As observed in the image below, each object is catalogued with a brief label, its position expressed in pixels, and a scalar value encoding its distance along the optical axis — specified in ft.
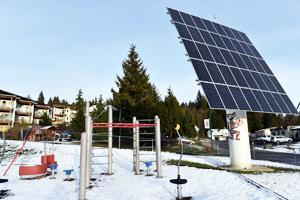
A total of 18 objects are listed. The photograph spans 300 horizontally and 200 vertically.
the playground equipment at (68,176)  41.12
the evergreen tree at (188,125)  181.47
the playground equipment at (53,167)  43.67
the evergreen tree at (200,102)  366.33
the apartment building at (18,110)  218.79
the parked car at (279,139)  169.99
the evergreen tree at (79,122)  154.61
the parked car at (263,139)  169.62
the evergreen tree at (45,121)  239.69
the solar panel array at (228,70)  45.57
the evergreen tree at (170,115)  136.21
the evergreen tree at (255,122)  298.76
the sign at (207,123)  112.98
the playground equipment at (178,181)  27.76
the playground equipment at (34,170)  42.27
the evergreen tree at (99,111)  130.11
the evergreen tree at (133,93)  116.25
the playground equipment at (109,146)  29.17
